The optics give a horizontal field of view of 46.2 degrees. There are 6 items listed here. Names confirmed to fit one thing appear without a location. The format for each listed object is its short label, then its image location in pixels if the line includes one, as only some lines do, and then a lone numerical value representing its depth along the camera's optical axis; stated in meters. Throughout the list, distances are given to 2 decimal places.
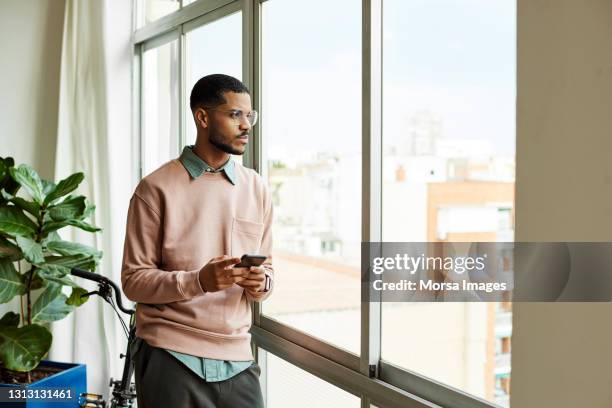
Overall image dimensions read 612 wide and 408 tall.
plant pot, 3.37
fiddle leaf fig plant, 3.37
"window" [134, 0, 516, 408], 1.75
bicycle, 3.10
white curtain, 4.16
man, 2.01
